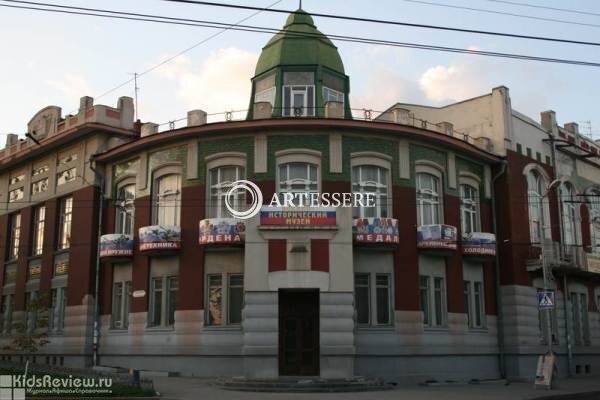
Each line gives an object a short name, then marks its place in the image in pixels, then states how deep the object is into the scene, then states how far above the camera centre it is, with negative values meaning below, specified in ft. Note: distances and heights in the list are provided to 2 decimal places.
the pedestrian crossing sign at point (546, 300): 79.20 +2.61
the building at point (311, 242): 79.00 +10.59
